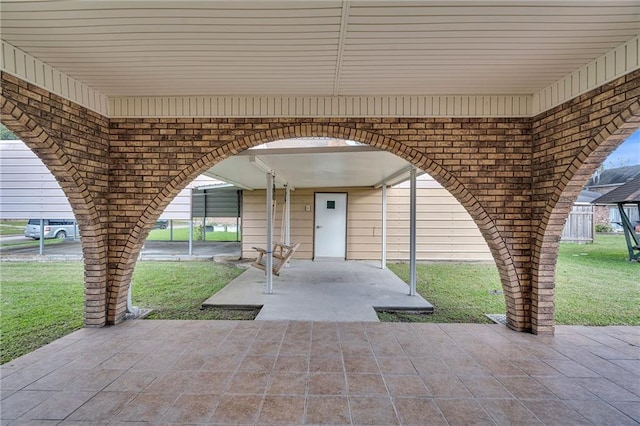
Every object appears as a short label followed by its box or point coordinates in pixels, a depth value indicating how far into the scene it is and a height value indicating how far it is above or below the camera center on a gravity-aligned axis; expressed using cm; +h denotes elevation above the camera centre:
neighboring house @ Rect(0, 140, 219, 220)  858 +74
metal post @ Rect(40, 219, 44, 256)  858 -66
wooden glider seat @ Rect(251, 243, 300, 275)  603 -88
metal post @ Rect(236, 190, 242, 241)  1091 +53
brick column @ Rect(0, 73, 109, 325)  277 +68
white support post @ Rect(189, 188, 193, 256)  886 -7
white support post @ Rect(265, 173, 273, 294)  507 -48
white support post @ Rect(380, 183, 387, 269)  737 -32
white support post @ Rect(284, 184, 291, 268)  731 -4
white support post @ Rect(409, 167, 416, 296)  502 -32
